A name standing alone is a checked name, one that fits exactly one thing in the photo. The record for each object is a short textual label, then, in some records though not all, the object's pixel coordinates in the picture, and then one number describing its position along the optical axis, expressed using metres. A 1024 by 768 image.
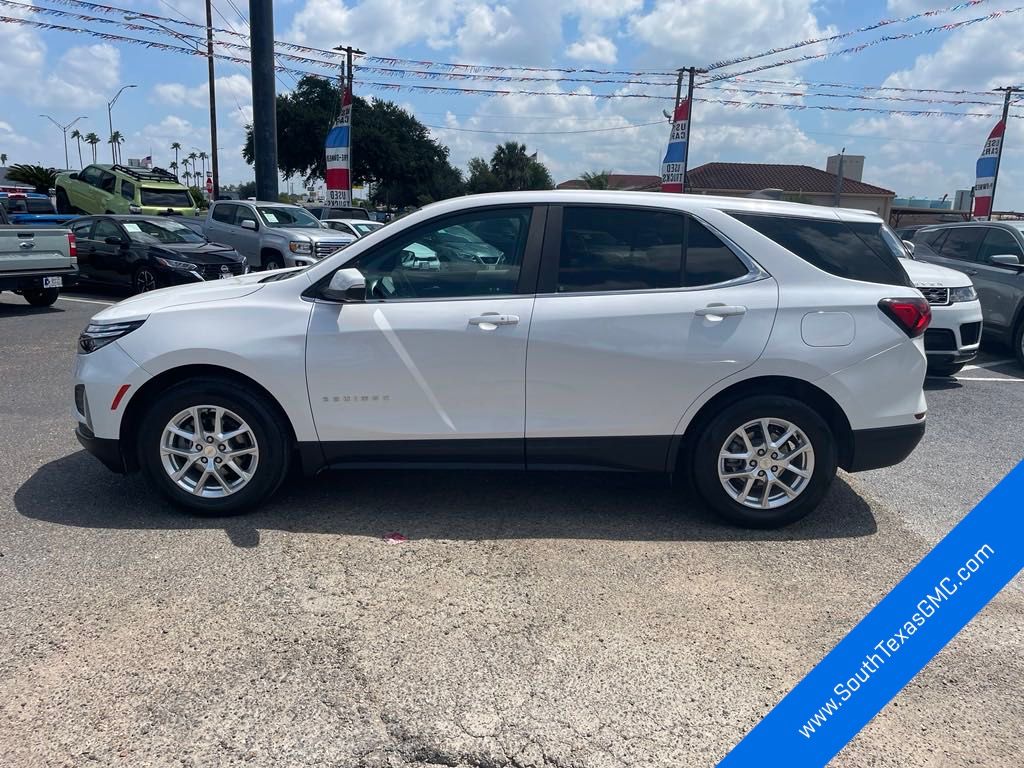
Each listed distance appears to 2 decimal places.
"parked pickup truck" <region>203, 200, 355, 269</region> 15.55
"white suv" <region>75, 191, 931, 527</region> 4.14
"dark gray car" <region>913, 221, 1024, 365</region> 9.63
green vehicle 25.23
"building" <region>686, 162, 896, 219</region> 57.16
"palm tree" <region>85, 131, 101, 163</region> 132.88
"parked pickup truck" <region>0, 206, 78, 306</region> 11.66
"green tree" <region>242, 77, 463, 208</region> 49.00
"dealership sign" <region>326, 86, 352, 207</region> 23.56
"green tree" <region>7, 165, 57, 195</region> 45.09
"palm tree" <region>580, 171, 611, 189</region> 55.84
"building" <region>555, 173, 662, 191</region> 90.62
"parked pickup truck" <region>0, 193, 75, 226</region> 26.30
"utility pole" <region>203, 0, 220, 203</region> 34.39
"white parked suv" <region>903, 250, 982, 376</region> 8.16
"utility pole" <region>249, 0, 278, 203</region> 20.02
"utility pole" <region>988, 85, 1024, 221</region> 31.42
